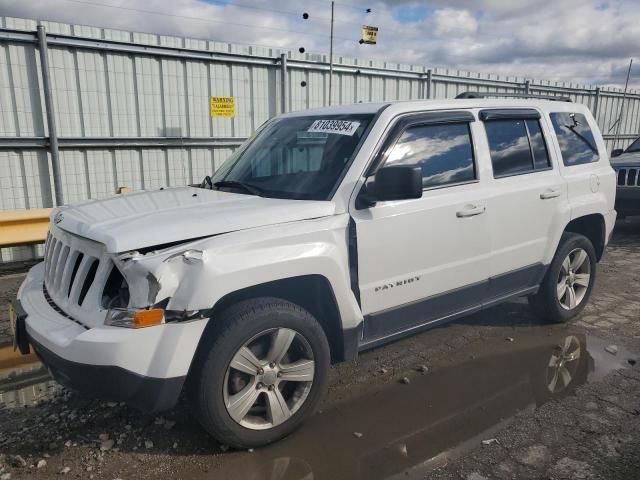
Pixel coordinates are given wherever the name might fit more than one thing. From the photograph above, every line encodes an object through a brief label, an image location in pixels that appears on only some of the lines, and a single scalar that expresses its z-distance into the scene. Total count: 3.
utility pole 8.31
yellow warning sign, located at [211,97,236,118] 8.10
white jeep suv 2.48
